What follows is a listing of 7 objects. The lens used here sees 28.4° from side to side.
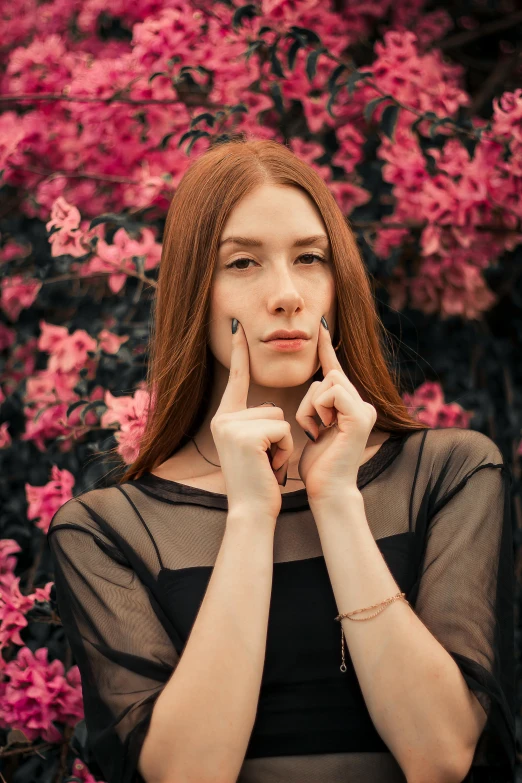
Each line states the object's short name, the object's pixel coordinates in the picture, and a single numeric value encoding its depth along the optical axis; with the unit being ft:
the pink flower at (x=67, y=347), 7.88
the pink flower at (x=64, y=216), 7.40
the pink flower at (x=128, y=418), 6.79
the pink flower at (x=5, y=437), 8.29
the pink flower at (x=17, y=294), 8.50
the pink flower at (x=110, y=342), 7.73
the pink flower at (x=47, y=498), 7.45
